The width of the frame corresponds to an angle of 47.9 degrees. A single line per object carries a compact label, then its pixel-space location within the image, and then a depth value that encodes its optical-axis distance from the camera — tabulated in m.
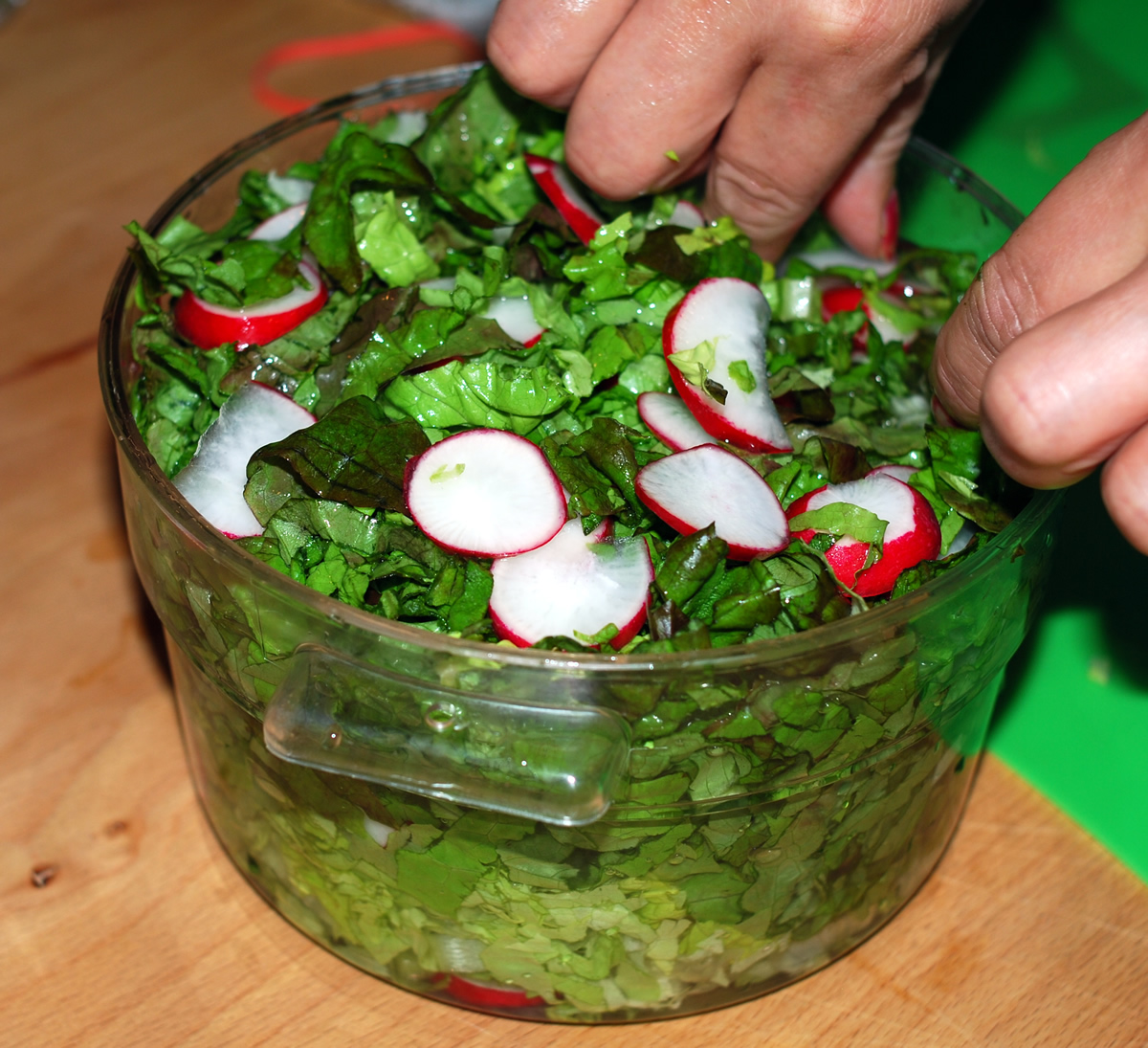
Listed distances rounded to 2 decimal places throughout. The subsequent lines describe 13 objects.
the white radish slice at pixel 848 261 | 0.91
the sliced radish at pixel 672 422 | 0.71
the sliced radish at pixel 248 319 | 0.77
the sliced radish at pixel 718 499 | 0.64
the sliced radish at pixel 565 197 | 0.81
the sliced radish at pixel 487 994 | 0.71
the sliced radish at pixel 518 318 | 0.75
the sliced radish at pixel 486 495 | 0.64
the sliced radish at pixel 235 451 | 0.69
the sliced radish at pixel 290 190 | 0.90
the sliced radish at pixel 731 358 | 0.71
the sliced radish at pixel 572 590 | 0.62
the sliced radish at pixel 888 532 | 0.67
